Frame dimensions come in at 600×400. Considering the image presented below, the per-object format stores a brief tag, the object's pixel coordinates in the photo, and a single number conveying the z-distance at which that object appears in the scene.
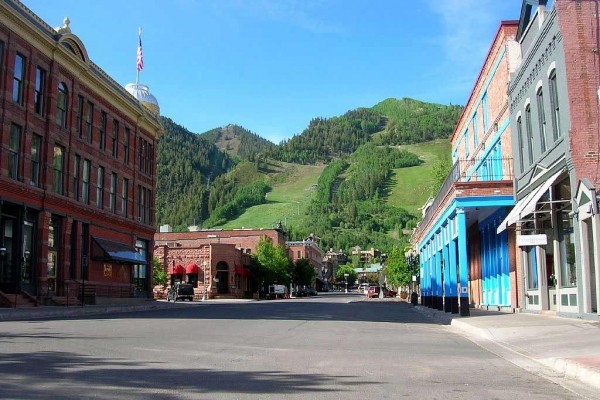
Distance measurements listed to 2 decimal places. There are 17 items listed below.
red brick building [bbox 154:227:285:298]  71.69
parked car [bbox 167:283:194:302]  57.06
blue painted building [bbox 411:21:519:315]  24.19
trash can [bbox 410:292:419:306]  47.89
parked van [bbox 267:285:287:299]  79.81
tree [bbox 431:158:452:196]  56.44
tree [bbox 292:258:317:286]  103.56
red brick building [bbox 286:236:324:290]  134.50
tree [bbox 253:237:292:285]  80.94
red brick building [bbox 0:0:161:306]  29.70
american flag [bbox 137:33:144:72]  45.86
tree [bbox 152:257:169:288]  61.84
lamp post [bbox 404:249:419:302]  59.70
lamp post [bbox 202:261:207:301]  71.79
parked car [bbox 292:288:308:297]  97.84
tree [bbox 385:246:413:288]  63.66
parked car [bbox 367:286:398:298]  84.01
